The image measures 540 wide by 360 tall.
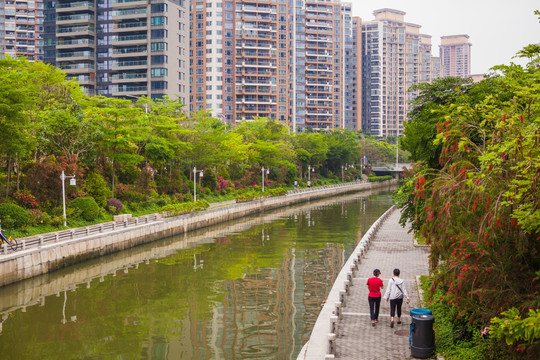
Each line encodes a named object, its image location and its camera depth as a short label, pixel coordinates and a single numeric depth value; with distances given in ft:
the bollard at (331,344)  46.56
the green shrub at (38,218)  119.65
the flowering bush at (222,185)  231.50
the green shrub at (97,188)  150.30
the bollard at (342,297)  63.06
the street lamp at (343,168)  393.25
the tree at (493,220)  35.22
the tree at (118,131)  155.94
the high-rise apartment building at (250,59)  459.73
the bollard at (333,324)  50.45
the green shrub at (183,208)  155.02
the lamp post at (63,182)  123.65
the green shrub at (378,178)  414.31
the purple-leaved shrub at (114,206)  149.48
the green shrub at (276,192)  241.31
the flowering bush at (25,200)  125.80
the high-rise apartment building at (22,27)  502.79
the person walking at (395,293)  54.90
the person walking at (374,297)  55.52
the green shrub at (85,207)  135.44
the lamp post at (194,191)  191.55
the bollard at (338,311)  55.97
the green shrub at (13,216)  112.27
